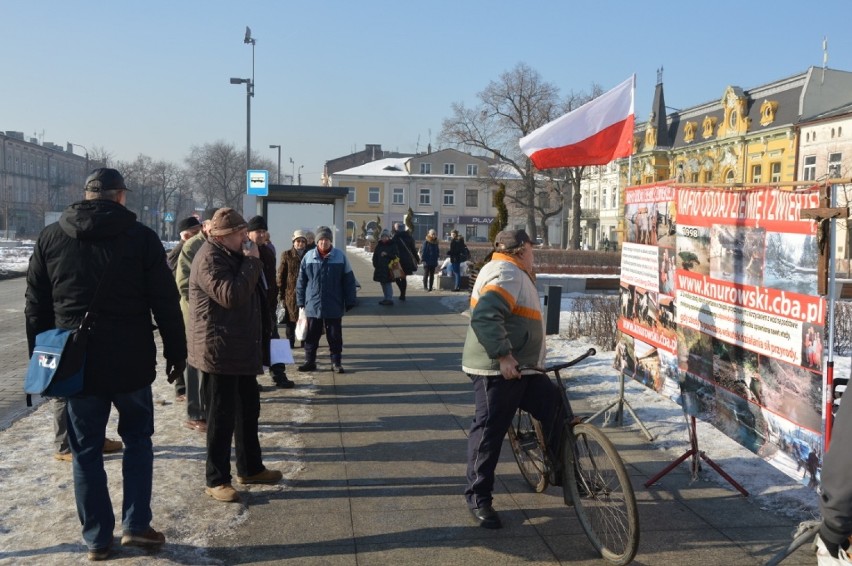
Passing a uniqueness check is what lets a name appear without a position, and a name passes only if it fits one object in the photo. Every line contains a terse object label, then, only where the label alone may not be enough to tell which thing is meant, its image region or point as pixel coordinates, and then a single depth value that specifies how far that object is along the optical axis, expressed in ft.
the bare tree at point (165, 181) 247.09
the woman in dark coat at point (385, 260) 54.39
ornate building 150.00
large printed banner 12.99
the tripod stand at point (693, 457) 16.70
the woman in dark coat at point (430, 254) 68.85
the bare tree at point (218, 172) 232.73
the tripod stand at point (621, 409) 20.38
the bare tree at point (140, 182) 219.57
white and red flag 23.72
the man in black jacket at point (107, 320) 12.61
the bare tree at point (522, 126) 162.91
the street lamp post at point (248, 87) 96.32
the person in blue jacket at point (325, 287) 28.22
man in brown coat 15.31
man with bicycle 14.33
